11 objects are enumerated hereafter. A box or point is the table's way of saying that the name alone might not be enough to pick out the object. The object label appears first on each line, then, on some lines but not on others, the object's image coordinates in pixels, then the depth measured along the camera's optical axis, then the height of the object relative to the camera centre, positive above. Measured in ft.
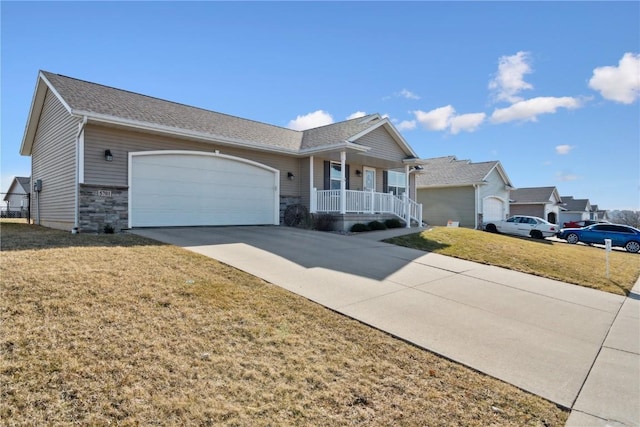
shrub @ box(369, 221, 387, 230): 49.67 -2.03
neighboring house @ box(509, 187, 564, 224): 122.11 +3.45
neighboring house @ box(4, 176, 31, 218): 128.67 +8.56
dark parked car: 64.54 -4.43
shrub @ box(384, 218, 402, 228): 53.26 -1.77
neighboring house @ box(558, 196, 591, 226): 166.71 +0.56
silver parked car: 72.79 -3.27
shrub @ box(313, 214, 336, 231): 47.73 -1.47
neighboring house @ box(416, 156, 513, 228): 86.07 +4.93
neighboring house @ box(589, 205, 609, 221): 185.68 -0.97
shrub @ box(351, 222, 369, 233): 47.27 -2.25
